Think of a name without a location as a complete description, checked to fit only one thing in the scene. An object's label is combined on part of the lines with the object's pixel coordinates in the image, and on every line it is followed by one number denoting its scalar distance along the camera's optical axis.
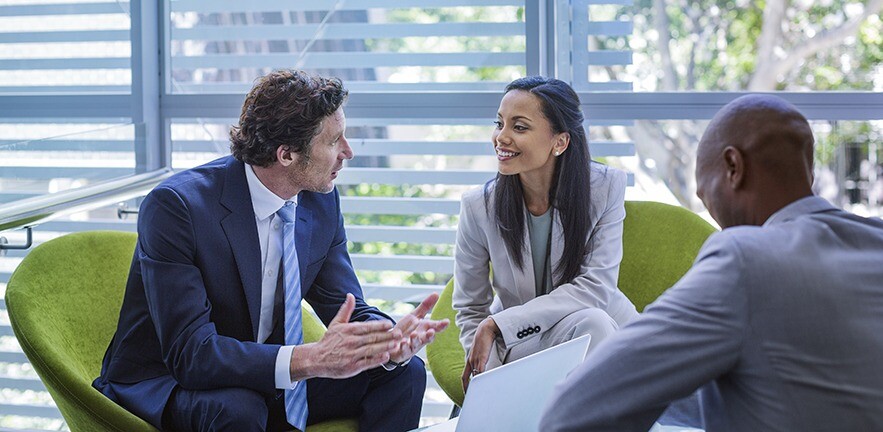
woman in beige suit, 2.74
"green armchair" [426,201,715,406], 2.95
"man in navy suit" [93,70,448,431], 2.11
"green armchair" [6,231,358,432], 2.11
